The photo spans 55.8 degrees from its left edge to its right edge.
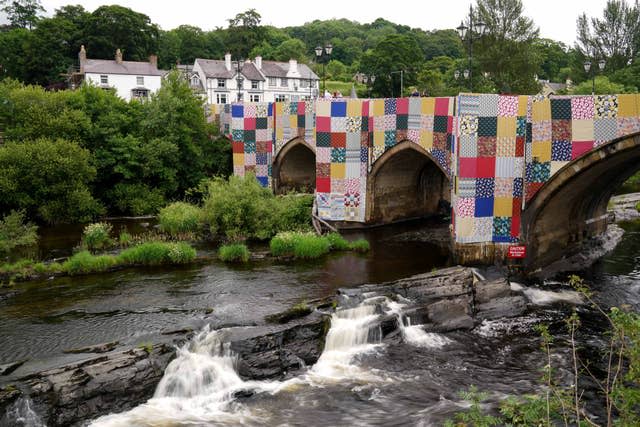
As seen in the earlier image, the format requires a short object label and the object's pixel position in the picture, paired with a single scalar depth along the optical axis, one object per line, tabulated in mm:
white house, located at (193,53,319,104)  58500
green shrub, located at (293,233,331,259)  21281
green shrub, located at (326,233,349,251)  22578
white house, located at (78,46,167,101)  52594
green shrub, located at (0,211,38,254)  21234
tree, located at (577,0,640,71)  56688
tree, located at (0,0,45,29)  68250
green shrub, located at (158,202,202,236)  24078
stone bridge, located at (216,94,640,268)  18109
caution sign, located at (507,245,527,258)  19422
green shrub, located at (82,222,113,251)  22231
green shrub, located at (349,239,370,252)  22406
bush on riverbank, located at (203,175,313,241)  23453
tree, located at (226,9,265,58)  80250
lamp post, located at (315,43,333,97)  27234
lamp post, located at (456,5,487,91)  18891
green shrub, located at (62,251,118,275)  19250
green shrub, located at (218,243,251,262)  20703
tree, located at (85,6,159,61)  60625
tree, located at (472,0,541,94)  43250
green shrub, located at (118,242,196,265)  20234
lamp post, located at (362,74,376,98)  61719
